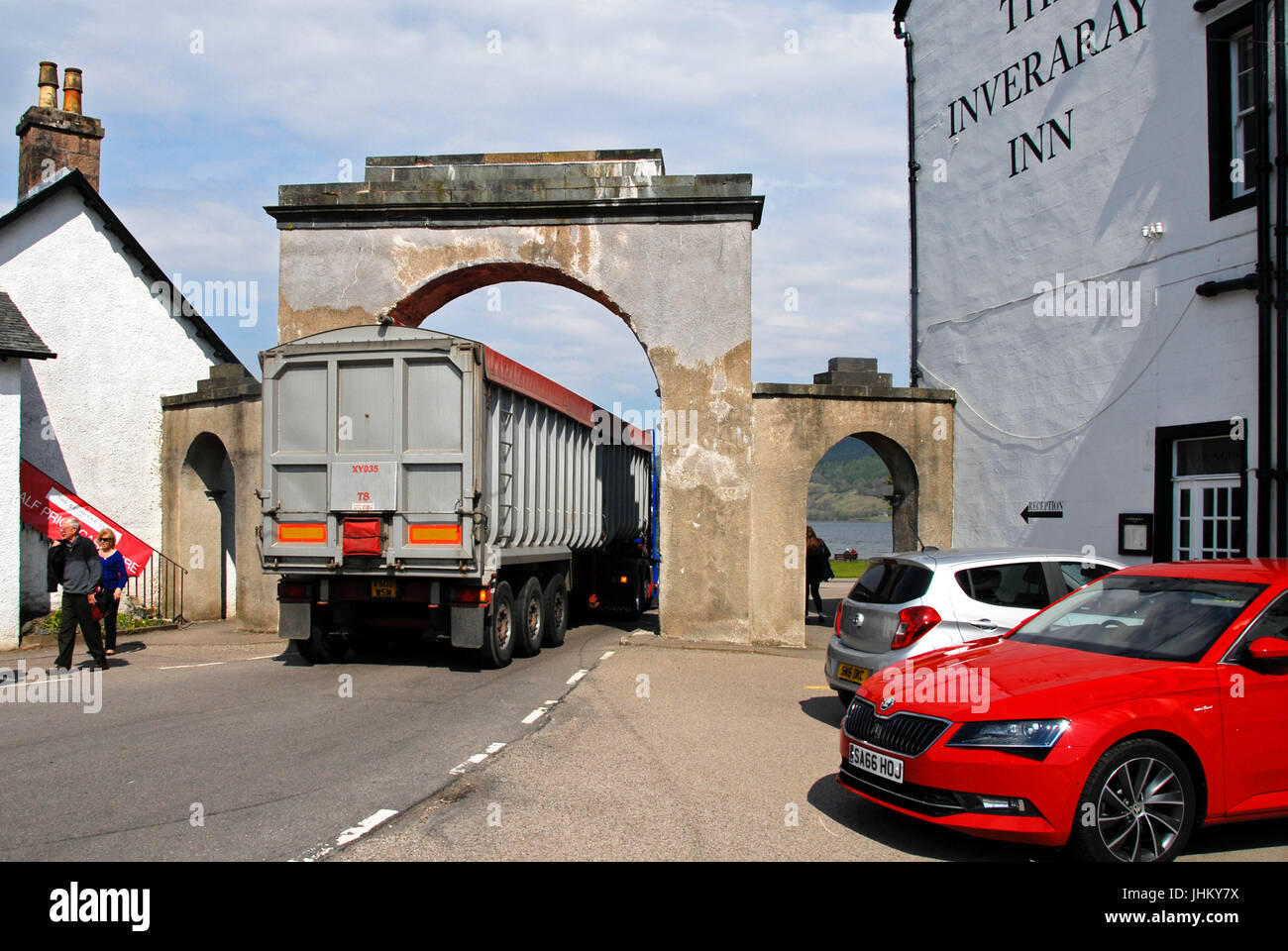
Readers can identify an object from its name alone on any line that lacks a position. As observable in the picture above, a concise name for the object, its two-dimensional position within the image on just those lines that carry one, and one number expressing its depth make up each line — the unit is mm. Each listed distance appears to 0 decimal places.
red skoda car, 4879
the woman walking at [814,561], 17844
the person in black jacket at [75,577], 11266
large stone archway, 14750
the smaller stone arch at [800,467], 14797
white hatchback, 8125
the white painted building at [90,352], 16672
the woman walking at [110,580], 12664
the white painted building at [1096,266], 10898
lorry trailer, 10641
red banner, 15648
